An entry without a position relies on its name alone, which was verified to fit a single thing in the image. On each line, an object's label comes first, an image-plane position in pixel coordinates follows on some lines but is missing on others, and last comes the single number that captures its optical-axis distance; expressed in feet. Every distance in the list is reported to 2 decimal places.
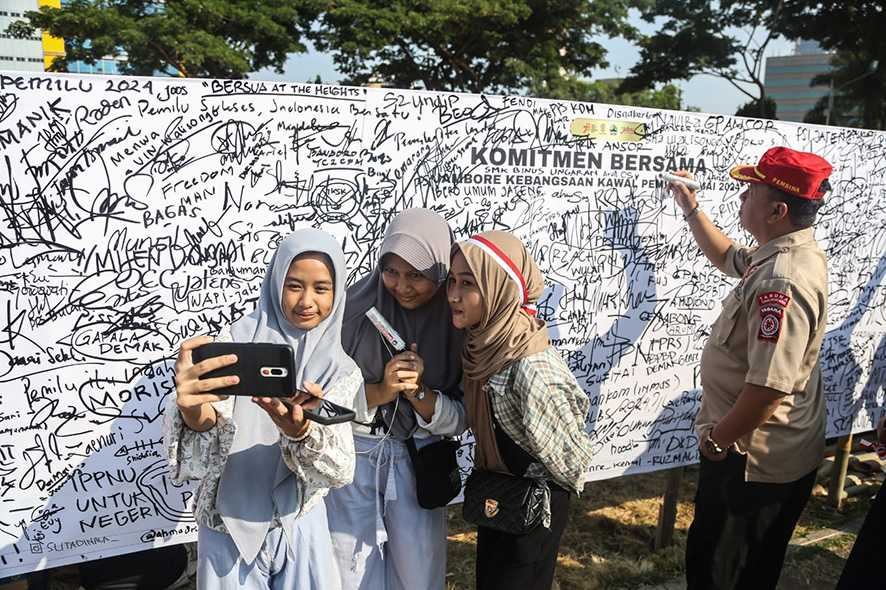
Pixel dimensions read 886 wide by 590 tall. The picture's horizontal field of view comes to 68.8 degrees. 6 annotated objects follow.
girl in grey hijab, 6.91
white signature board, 7.38
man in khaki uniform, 7.52
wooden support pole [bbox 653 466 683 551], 11.66
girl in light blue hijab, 5.58
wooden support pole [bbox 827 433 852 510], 13.30
